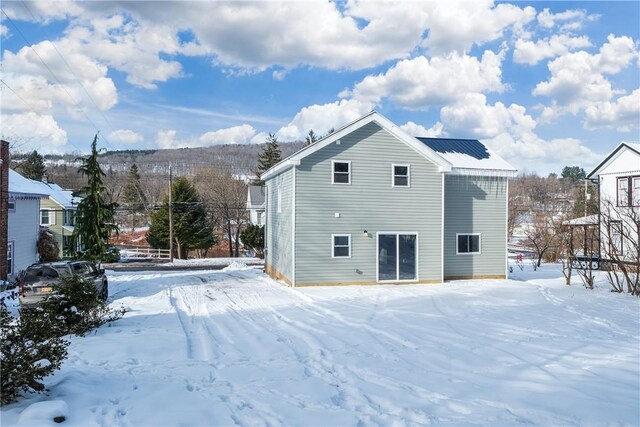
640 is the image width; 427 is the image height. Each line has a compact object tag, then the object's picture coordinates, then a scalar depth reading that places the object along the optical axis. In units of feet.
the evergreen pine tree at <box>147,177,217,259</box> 127.82
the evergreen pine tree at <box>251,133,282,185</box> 192.75
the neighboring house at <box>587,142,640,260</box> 82.79
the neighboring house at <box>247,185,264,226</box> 169.21
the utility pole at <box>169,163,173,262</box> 115.03
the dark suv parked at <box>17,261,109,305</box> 40.11
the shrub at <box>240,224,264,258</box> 125.49
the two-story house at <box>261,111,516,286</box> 55.93
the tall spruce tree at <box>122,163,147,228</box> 200.85
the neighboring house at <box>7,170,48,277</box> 69.31
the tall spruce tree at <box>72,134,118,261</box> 59.47
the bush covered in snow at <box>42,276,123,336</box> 31.32
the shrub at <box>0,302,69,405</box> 16.57
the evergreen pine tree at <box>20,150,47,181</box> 187.83
